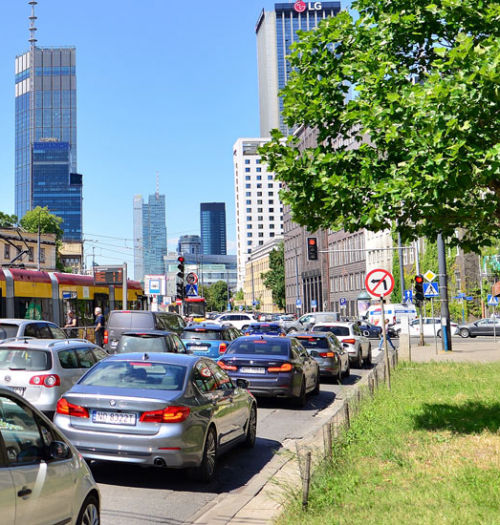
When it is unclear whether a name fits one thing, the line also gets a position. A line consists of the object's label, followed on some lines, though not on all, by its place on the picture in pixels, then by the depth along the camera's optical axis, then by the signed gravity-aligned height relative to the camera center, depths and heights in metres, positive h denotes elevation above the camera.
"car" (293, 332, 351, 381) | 21.02 -1.19
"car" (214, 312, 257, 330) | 48.72 -0.38
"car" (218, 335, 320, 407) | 15.16 -1.11
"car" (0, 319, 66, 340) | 20.27 -0.32
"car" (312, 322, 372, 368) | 27.24 -1.10
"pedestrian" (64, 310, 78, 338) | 30.52 -0.35
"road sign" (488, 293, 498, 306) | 45.68 +0.39
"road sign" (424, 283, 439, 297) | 30.69 +0.74
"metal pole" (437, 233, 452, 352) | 30.17 +0.26
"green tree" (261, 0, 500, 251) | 8.38 +2.34
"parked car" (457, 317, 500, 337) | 50.94 -1.50
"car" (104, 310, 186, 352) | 24.40 -0.24
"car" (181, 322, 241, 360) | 20.75 -0.72
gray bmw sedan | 8.08 -1.12
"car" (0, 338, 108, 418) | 11.46 -0.82
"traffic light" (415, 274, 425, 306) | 31.31 +0.81
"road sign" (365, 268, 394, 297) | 18.16 +0.63
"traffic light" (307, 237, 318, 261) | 37.26 +3.21
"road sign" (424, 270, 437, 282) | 32.06 +1.43
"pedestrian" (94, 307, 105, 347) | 28.71 -0.50
